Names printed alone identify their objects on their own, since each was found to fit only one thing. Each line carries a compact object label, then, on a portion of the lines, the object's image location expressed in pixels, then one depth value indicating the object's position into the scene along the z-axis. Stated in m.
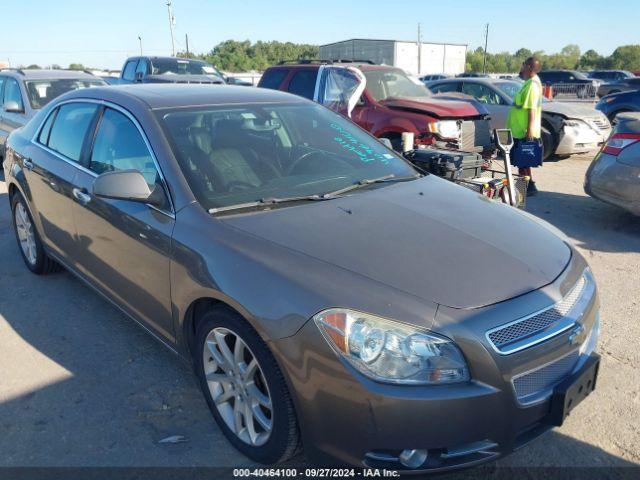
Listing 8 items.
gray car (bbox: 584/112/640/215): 5.76
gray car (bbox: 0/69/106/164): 8.75
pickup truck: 12.34
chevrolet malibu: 2.04
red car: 7.80
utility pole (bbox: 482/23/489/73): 76.22
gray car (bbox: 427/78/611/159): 10.23
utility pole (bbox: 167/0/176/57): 52.78
